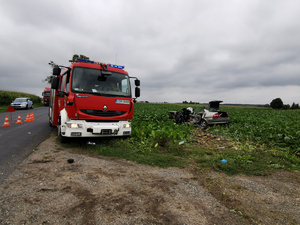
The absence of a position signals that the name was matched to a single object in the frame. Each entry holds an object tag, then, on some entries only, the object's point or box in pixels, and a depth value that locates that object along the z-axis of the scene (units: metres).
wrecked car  11.01
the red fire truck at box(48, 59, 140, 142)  5.70
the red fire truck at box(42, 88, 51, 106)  31.39
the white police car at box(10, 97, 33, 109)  23.36
